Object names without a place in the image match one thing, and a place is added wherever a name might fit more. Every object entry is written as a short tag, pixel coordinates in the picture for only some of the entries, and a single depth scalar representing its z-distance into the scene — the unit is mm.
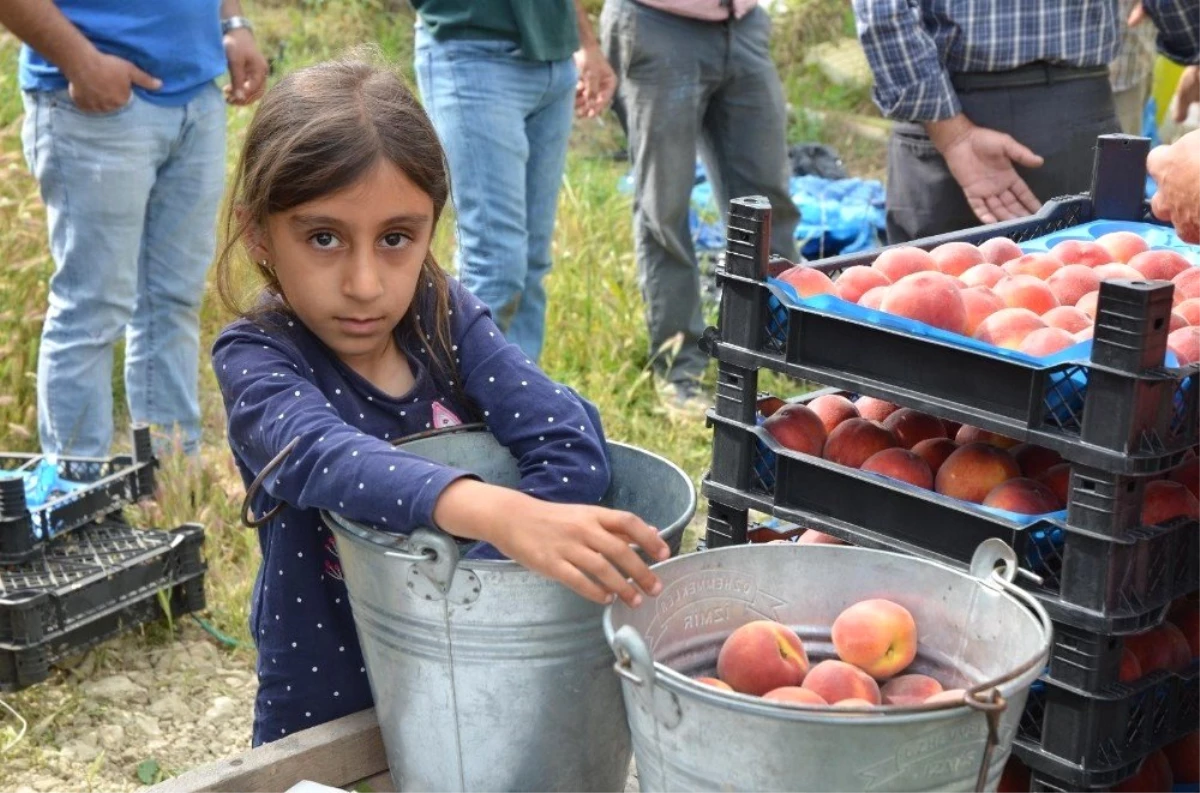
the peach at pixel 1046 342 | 1737
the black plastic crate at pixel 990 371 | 1569
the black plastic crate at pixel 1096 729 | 1680
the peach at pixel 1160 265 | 2088
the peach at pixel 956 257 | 2131
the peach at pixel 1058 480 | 1819
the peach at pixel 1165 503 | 1710
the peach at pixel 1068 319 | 1860
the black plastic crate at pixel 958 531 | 1630
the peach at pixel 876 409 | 2105
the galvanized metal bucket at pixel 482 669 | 1518
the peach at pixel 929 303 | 1826
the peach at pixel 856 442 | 1955
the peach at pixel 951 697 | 1223
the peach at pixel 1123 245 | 2205
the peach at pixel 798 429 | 1965
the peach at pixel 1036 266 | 2109
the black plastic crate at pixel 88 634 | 3010
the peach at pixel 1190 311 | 1888
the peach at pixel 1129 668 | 1746
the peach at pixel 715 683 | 1374
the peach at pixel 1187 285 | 1990
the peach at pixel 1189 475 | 1836
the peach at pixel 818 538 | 2049
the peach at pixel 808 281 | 1944
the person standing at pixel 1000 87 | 3301
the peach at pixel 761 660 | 1445
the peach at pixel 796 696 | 1377
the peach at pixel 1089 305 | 1932
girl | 1758
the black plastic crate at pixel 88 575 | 2994
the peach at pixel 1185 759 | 2000
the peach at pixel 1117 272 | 2016
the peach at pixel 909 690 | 1466
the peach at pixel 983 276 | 2043
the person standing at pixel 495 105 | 3898
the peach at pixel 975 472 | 1829
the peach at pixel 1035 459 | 1895
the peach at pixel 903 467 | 1871
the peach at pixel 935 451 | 1931
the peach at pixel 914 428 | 2016
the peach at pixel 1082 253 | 2184
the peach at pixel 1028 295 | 1943
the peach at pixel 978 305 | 1877
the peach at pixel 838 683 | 1420
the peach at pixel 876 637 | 1483
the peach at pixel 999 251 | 2199
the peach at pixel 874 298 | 1902
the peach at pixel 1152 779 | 1894
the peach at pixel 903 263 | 2059
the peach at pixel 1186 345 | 1719
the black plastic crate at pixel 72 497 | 3086
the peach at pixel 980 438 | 1950
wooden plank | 1697
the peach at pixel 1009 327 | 1808
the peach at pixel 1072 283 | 2016
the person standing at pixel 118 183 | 3455
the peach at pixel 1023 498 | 1756
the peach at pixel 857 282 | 1975
